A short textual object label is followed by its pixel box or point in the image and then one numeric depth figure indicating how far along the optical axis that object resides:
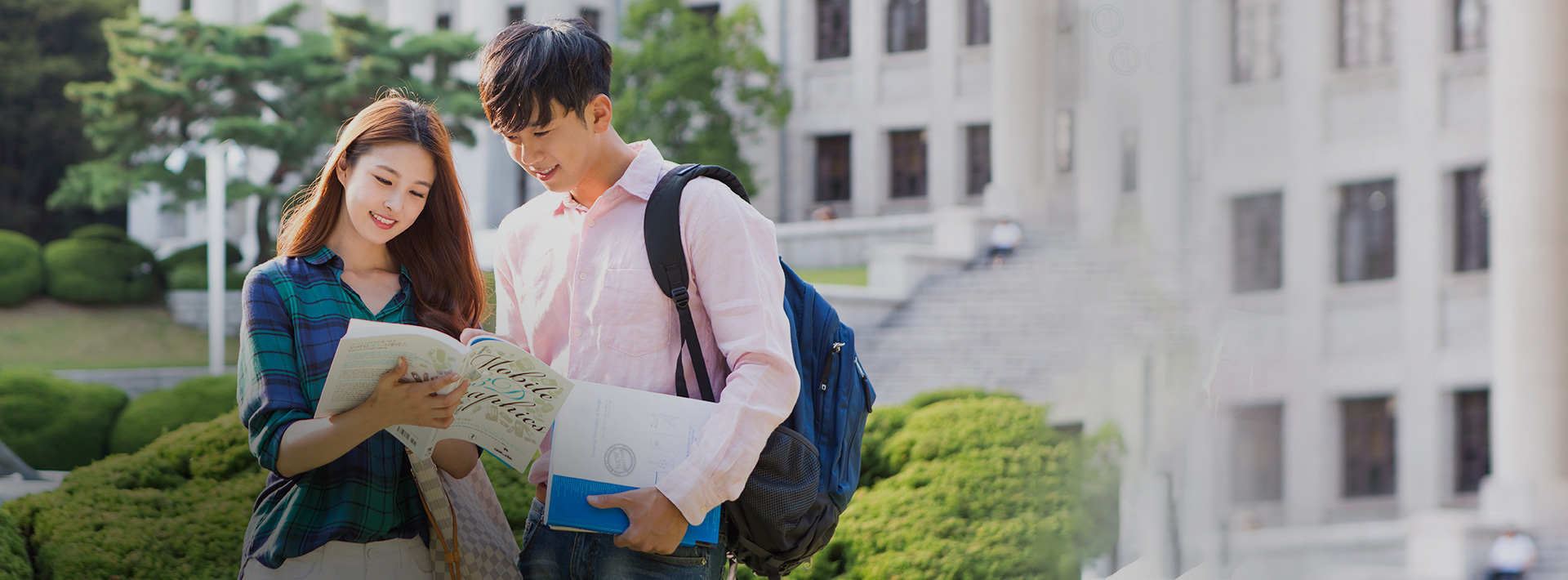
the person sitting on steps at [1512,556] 13.33
